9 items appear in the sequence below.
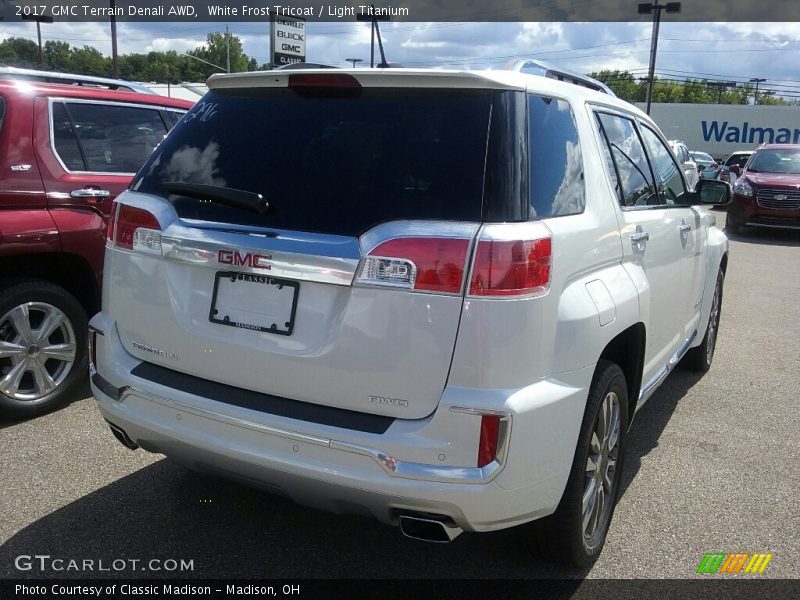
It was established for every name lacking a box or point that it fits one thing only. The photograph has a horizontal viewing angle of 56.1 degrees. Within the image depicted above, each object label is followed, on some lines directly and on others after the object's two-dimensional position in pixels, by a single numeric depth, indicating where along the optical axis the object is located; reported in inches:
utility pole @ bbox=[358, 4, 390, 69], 599.7
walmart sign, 1526.8
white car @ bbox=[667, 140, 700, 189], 830.2
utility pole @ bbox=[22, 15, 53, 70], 1581.8
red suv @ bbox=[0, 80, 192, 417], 165.5
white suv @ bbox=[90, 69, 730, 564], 90.9
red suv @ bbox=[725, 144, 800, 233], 590.2
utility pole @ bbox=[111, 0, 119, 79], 1253.4
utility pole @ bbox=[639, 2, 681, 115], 1370.6
